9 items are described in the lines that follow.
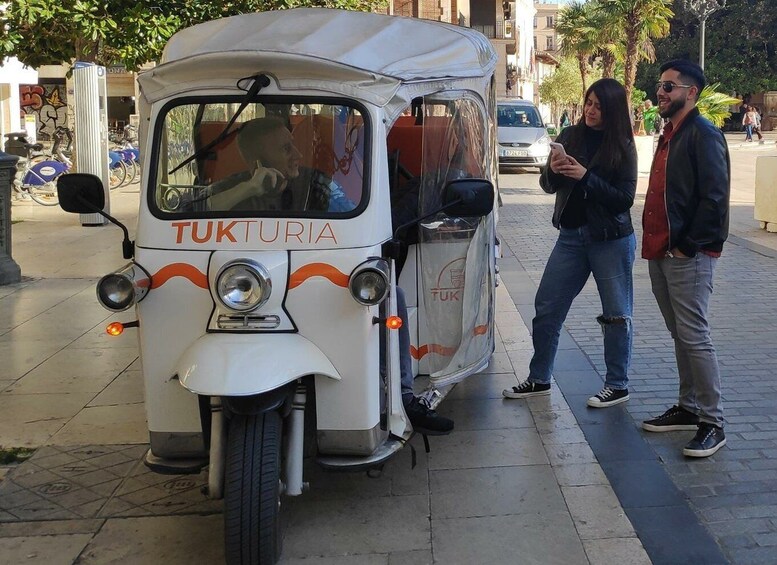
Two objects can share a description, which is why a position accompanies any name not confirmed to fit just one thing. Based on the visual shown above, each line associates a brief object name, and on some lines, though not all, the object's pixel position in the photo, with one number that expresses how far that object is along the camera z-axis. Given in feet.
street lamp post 71.00
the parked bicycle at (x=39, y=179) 58.34
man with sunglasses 16.02
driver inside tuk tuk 13.46
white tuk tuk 12.09
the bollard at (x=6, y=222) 32.63
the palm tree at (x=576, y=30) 133.18
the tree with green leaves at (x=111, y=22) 40.34
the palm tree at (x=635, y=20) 89.35
